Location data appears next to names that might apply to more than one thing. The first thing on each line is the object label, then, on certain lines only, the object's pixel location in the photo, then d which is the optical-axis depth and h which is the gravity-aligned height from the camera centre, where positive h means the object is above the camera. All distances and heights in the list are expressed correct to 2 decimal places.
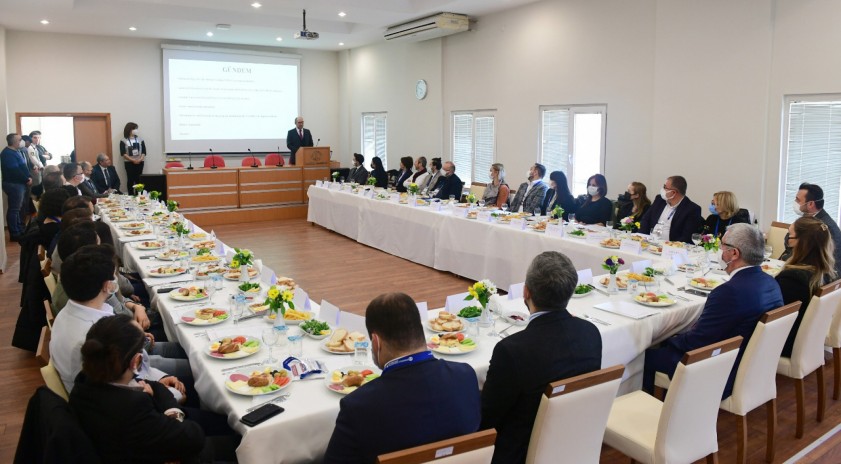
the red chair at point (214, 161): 12.27 +0.00
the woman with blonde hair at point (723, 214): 5.41 -0.46
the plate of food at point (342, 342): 2.75 -0.80
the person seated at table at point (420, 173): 10.18 -0.19
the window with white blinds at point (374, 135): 13.16 +0.56
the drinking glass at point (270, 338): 2.70 -0.76
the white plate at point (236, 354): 2.68 -0.83
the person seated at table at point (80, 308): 2.51 -0.62
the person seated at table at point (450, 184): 9.41 -0.34
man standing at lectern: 12.84 +0.47
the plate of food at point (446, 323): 2.99 -0.78
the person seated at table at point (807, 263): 3.29 -0.53
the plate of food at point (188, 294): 3.57 -0.77
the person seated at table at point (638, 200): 6.39 -0.39
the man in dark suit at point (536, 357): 2.12 -0.67
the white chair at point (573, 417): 2.07 -0.87
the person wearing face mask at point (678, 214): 5.60 -0.47
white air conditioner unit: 9.51 +2.12
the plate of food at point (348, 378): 2.39 -0.84
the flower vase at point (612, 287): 3.75 -0.75
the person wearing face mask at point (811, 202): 4.59 -0.29
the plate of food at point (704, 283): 3.88 -0.76
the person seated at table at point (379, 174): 11.24 -0.23
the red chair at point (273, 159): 12.66 +0.04
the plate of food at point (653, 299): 3.50 -0.78
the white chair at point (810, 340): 3.24 -0.94
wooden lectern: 12.13 -0.02
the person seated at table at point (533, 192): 7.65 -0.37
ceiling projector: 9.52 +1.92
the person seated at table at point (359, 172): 11.51 -0.20
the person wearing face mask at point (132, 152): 12.09 +0.17
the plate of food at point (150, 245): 5.13 -0.70
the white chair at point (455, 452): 1.60 -0.77
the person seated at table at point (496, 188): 8.30 -0.35
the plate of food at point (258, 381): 2.37 -0.85
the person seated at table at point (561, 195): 7.36 -0.39
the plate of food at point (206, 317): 3.13 -0.79
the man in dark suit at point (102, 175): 10.00 -0.23
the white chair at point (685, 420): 2.38 -1.03
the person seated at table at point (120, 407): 1.92 -0.76
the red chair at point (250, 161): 12.56 +0.00
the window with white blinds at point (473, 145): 10.10 +0.28
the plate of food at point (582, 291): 3.67 -0.76
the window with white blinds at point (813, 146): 5.80 +0.16
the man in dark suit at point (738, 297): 2.93 -0.63
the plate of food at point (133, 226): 6.12 -0.64
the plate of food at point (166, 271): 4.21 -0.75
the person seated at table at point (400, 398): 1.73 -0.67
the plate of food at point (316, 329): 2.93 -0.79
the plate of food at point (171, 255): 4.66 -0.71
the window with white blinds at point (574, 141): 8.27 +0.29
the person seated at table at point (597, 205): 6.81 -0.47
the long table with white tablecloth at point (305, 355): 2.18 -0.88
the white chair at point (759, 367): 2.78 -0.94
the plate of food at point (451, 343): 2.74 -0.81
